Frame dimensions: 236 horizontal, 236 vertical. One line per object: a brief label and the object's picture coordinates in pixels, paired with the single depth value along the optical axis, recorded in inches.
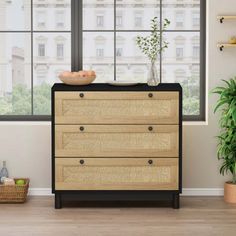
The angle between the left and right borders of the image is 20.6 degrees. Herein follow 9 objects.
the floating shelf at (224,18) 225.1
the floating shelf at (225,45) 225.3
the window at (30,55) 235.0
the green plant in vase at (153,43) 227.8
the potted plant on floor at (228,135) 220.1
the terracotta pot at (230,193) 221.3
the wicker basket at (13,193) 218.8
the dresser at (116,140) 210.5
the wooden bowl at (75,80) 213.0
